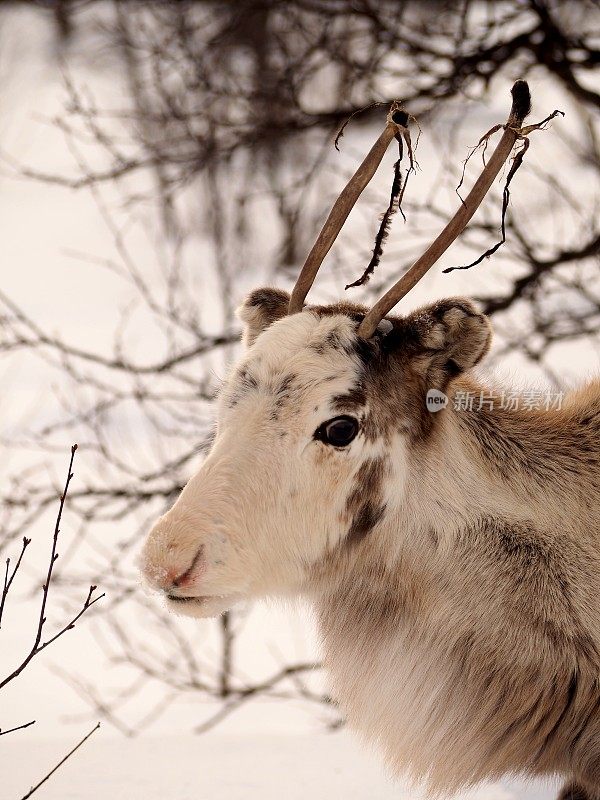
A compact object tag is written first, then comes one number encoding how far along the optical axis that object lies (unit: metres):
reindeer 5.95
